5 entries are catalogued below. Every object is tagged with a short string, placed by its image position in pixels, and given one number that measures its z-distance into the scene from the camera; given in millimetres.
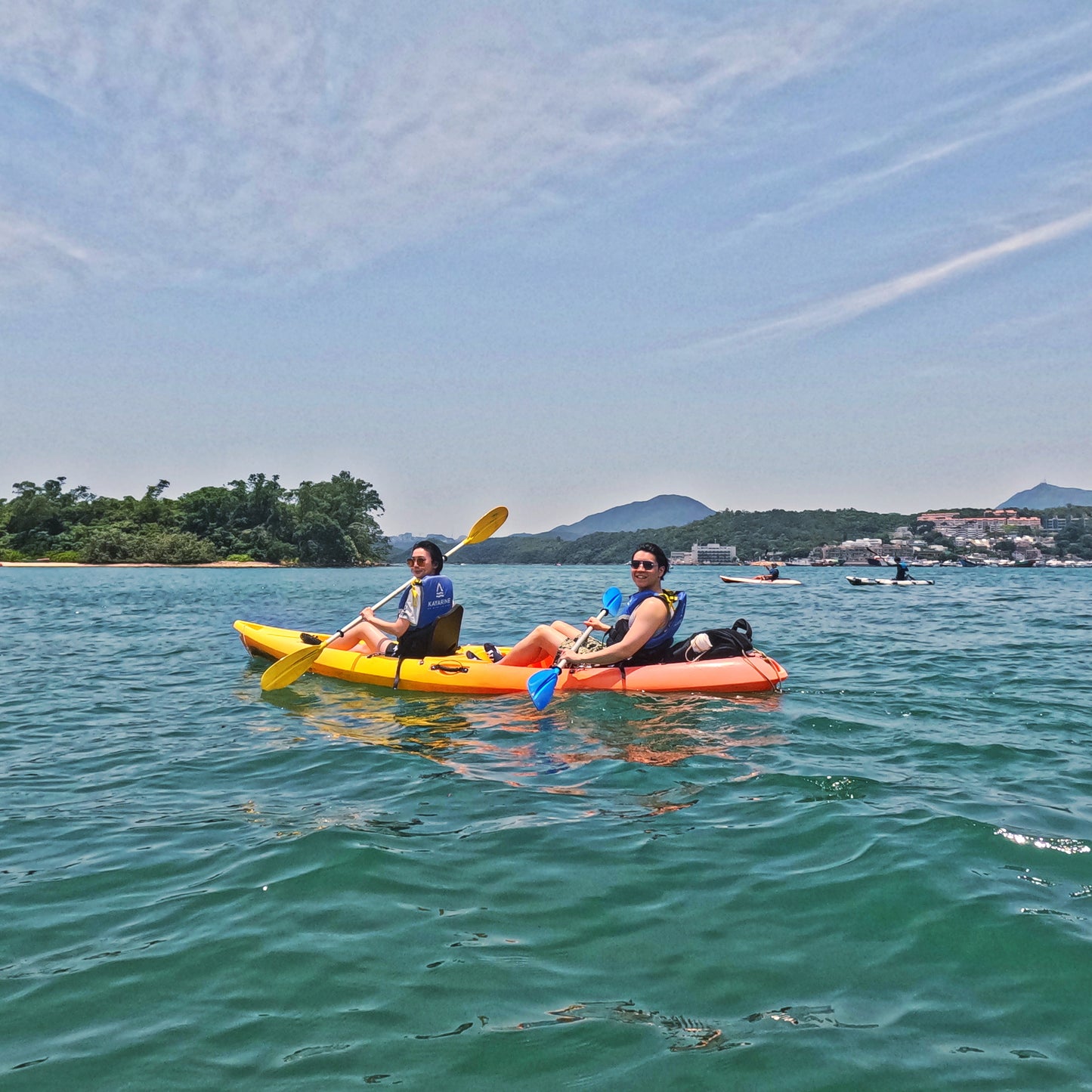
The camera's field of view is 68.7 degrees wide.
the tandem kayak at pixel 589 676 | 7512
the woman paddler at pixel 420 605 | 8281
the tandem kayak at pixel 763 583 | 37250
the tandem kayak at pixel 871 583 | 34875
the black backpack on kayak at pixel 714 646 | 7824
